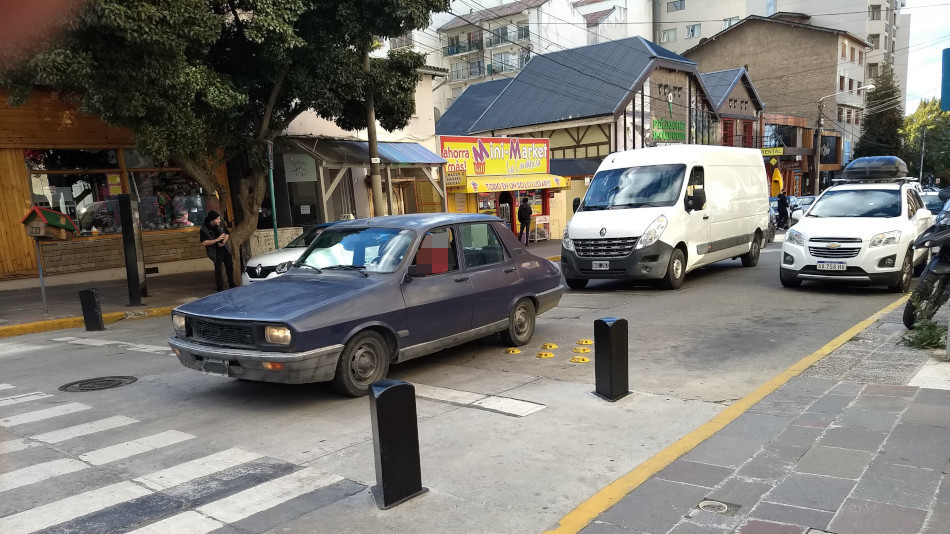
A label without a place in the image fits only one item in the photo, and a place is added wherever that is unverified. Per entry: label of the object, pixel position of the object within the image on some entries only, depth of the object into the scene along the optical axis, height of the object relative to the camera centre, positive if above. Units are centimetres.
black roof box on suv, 1179 +15
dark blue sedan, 523 -89
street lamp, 4622 +317
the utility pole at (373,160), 1454 +112
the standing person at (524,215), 2141 -57
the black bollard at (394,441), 357 -135
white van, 1115 -49
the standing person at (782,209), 2522 -105
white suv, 989 -93
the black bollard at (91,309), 1016 -137
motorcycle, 676 -122
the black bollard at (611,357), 546 -143
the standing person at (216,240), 1243 -45
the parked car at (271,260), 1085 -79
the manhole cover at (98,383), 654 -167
